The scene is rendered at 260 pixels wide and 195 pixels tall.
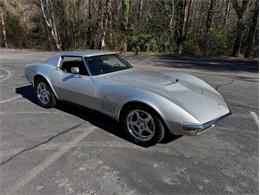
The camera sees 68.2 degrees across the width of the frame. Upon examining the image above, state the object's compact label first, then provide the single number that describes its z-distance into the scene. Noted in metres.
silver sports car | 2.56
